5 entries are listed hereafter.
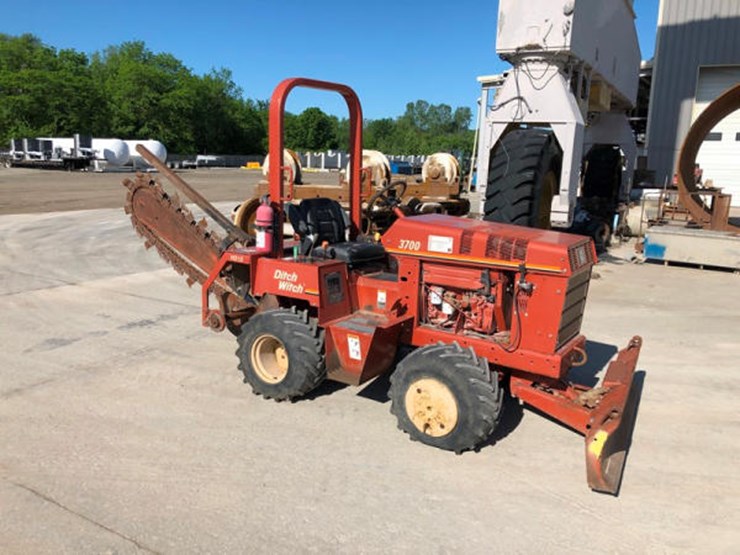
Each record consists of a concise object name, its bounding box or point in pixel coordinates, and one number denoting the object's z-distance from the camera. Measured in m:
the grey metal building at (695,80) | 19.27
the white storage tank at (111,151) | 38.66
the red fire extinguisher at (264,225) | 4.47
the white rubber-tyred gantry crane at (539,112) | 6.90
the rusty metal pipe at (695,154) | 11.21
